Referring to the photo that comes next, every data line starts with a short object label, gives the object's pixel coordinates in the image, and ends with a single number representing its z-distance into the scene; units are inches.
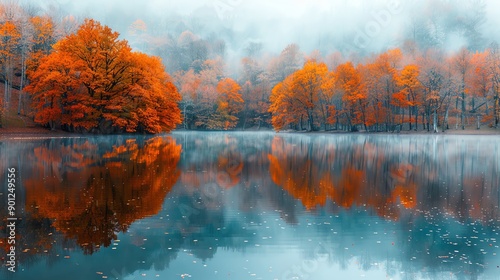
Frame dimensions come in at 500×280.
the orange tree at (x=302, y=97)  3526.1
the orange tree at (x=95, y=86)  2256.4
